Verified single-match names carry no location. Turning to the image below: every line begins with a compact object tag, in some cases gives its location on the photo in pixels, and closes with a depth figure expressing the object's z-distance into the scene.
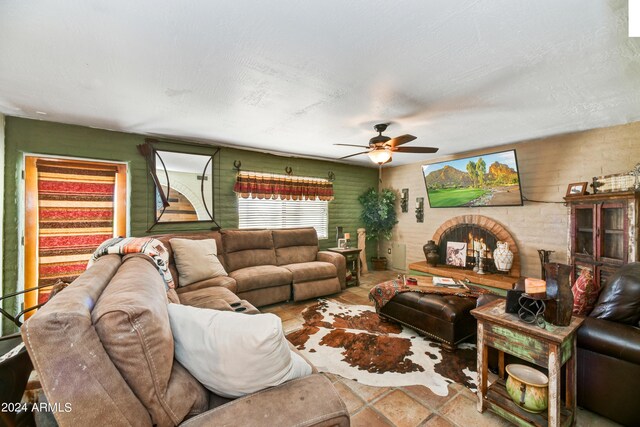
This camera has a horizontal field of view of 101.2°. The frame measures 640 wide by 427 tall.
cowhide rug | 2.13
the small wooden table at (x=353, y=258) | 4.73
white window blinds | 4.59
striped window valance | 4.45
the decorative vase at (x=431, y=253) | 4.61
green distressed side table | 1.44
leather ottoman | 2.49
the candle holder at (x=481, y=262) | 4.14
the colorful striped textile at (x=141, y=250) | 1.94
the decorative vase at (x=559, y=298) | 1.54
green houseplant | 5.75
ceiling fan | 3.03
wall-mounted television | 3.92
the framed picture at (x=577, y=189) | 3.18
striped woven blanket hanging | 3.68
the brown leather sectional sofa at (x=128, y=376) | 0.75
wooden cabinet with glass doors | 2.72
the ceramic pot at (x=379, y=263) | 5.88
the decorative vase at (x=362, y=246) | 5.70
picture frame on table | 5.04
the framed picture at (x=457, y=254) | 4.57
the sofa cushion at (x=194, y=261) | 3.13
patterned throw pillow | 1.89
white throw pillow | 0.99
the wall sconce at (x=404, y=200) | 5.66
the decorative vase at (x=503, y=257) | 3.90
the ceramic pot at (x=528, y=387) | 1.52
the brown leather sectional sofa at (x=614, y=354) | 1.54
